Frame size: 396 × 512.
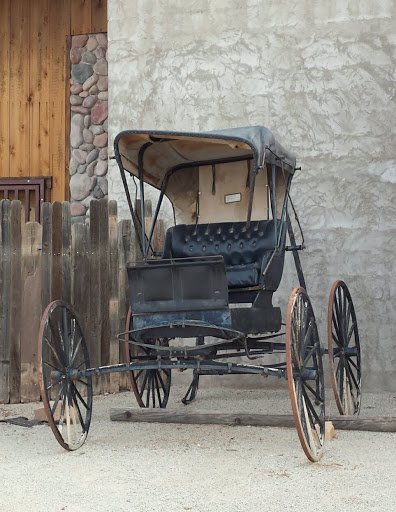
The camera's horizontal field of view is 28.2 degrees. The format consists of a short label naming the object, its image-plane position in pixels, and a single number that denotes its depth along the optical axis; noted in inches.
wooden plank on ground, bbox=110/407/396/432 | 234.4
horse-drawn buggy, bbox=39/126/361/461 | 210.7
